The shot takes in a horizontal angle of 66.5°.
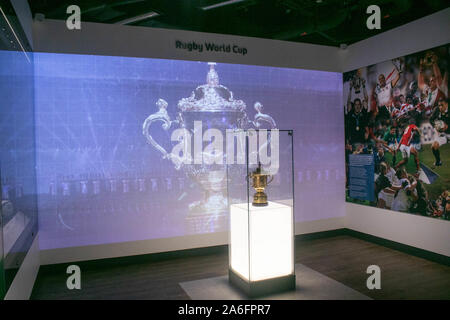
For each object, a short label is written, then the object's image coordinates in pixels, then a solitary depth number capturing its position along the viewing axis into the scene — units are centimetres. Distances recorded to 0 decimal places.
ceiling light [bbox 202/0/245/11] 438
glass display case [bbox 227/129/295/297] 318
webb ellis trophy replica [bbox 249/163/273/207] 331
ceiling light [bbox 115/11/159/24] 507
